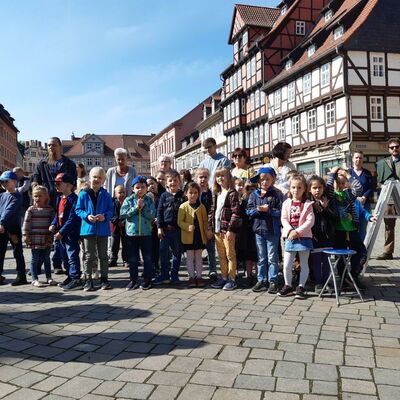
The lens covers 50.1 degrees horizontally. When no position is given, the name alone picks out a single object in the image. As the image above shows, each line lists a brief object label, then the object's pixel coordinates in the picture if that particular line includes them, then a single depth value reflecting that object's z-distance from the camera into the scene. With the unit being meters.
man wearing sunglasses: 7.59
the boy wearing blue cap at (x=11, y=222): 6.75
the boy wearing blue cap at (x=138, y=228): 6.21
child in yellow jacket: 6.34
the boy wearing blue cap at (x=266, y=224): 5.79
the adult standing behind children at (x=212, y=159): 7.64
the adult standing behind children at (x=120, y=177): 7.69
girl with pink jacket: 5.43
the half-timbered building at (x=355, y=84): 23.30
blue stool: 5.06
